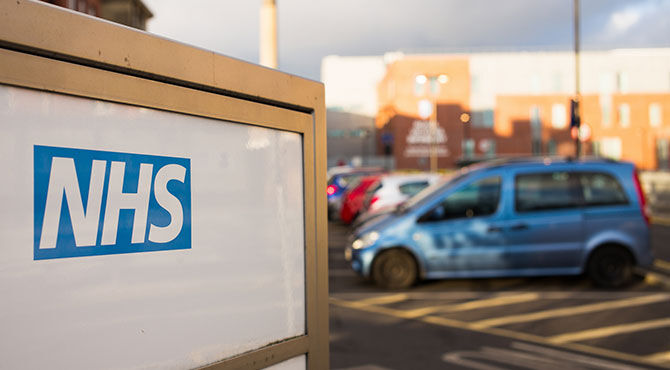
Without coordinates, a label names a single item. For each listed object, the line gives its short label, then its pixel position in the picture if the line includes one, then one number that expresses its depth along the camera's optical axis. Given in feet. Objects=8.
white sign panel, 3.96
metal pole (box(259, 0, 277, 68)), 21.18
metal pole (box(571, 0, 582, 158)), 70.08
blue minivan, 30.07
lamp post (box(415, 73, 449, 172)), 193.26
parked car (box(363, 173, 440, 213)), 49.16
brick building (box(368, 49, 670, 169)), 199.41
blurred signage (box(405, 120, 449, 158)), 201.57
